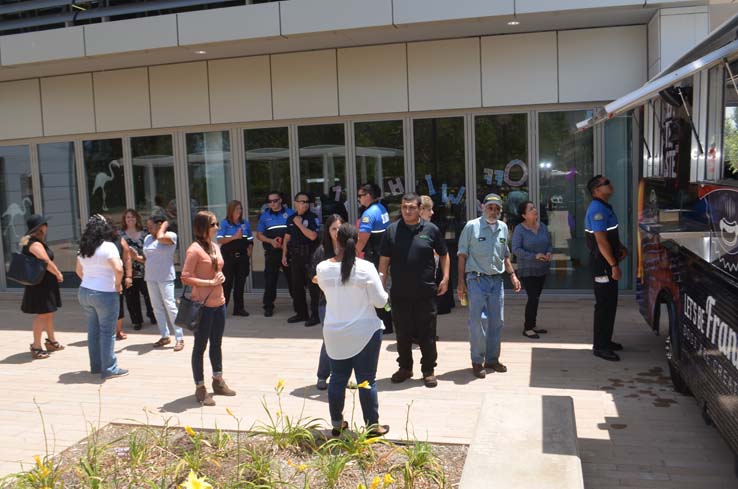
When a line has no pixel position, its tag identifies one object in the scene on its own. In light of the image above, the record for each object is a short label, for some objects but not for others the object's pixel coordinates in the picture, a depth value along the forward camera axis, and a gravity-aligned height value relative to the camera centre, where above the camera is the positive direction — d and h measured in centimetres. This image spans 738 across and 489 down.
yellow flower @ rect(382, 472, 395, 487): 393 -158
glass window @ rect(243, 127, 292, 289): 1239 +46
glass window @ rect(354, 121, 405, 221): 1176 +60
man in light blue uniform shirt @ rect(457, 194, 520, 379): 715 -82
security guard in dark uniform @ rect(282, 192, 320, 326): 1007 -76
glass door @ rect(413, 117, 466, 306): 1152 +33
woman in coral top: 652 -82
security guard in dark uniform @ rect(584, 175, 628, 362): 745 -76
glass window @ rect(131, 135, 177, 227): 1309 +47
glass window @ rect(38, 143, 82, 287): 1377 +5
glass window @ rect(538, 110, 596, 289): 1109 +0
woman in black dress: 845 -91
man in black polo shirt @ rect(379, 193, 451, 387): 678 -80
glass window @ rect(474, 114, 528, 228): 1127 +46
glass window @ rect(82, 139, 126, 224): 1340 +51
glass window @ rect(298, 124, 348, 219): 1207 +52
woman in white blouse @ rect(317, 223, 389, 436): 530 -97
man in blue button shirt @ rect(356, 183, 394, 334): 874 -38
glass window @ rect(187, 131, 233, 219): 1274 +52
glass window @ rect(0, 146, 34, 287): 1423 +26
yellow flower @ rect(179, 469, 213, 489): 332 -132
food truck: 438 -28
